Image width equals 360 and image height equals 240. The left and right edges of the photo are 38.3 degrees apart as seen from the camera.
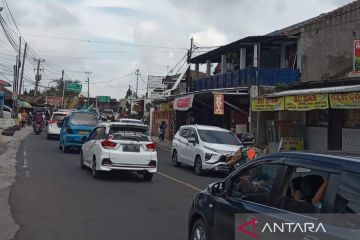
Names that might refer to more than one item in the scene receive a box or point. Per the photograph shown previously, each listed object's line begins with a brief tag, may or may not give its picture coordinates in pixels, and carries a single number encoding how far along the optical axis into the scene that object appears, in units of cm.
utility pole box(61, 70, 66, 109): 9589
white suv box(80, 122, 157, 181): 1427
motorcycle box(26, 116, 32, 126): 5539
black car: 380
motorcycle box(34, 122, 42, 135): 3812
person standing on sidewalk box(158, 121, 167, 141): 3947
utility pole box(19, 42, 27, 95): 5491
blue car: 2294
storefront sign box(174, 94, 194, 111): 3206
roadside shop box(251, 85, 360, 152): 1858
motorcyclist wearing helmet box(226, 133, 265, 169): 1026
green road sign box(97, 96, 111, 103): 10892
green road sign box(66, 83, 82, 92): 9900
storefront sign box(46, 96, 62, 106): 9319
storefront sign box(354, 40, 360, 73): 2370
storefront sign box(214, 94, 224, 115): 2747
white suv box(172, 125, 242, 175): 1692
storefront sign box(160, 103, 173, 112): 4276
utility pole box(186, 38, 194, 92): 4006
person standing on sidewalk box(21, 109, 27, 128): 4973
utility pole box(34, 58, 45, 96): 8812
